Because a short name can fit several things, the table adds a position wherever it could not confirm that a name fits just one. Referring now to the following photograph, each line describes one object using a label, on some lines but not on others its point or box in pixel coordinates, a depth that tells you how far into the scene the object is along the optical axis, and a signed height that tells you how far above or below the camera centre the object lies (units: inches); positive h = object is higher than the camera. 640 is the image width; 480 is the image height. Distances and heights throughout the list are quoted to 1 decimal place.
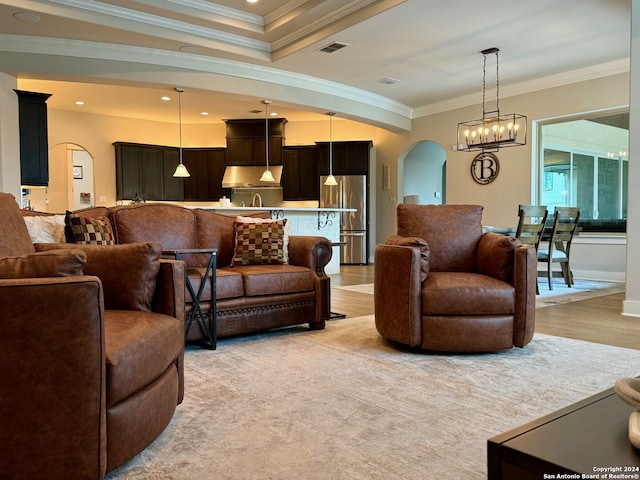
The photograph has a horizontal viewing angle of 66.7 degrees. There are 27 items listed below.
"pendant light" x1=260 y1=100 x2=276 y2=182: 320.2 +58.5
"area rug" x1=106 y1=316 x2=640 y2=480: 63.7 -32.8
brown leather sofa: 129.2 -15.6
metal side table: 120.4 -23.4
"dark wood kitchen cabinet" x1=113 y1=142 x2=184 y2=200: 373.4 +34.7
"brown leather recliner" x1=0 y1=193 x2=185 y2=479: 51.8 -18.1
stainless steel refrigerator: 369.7 +0.2
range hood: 380.5 +30.6
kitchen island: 270.4 -3.4
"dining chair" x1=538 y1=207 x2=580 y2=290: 223.9 -10.3
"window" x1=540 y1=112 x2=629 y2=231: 285.4 +29.4
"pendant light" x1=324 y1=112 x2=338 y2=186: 358.0 +48.4
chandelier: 230.1 +40.1
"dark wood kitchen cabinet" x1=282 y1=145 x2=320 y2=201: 385.4 +36.9
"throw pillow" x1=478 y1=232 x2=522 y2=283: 120.0 -10.5
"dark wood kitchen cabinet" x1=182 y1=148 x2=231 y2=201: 399.2 +35.1
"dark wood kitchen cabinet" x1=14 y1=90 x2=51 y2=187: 227.0 +37.4
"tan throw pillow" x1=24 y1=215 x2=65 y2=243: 112.7 -2.8
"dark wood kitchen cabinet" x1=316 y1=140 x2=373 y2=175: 372.5 +44.7
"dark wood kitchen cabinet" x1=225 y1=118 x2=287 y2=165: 380.8 +58.0
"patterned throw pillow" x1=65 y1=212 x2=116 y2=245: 114.0 -3.5
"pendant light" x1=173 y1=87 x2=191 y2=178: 241.9 +29.4
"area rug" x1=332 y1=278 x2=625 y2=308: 200.1 -35.0
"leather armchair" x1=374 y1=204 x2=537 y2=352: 114.6 -20.4
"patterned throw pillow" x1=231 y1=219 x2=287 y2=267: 147.6 -8.7
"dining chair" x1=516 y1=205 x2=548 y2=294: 211.2 -5.4
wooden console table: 35.3 -18.1
